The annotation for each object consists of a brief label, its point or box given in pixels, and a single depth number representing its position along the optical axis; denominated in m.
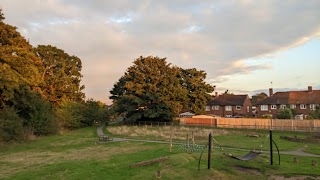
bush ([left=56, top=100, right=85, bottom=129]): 42.97
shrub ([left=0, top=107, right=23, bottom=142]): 24.66
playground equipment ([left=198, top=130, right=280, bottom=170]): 11.65
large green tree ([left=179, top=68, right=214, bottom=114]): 54.50
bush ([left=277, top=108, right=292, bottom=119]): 45.53
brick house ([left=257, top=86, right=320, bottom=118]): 53.38
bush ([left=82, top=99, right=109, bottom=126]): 51.74
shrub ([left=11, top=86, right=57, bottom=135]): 29.04
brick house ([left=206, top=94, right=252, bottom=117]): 60.60
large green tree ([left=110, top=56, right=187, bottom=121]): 45.49
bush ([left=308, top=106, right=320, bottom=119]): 38.83
